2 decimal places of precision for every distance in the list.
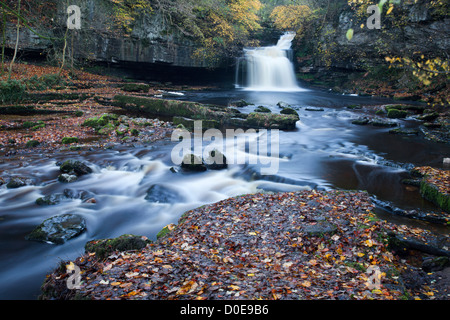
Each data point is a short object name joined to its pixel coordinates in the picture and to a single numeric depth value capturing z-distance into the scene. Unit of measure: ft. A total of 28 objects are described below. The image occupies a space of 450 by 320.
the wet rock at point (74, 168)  26.04
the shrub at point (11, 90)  45.19
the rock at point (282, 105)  62.85
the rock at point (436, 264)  12.89
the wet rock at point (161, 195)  23.60
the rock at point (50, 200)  21.06
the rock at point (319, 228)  14.15
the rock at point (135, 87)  69.77
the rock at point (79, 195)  22.34
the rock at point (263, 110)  51.96
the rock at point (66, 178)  24.50
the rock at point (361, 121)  49.19
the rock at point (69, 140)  34.12
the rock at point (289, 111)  50.93
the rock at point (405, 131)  41.09
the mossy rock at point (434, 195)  18.80
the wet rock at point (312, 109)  61.72
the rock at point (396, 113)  52.21
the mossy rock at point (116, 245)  13.41
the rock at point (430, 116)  47.73
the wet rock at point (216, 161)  28.76
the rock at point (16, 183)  22.89
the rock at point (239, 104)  60.64
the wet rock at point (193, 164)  28.07
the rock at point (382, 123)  46.98
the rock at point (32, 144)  32.22
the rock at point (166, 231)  16.41
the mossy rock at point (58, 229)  16.75
